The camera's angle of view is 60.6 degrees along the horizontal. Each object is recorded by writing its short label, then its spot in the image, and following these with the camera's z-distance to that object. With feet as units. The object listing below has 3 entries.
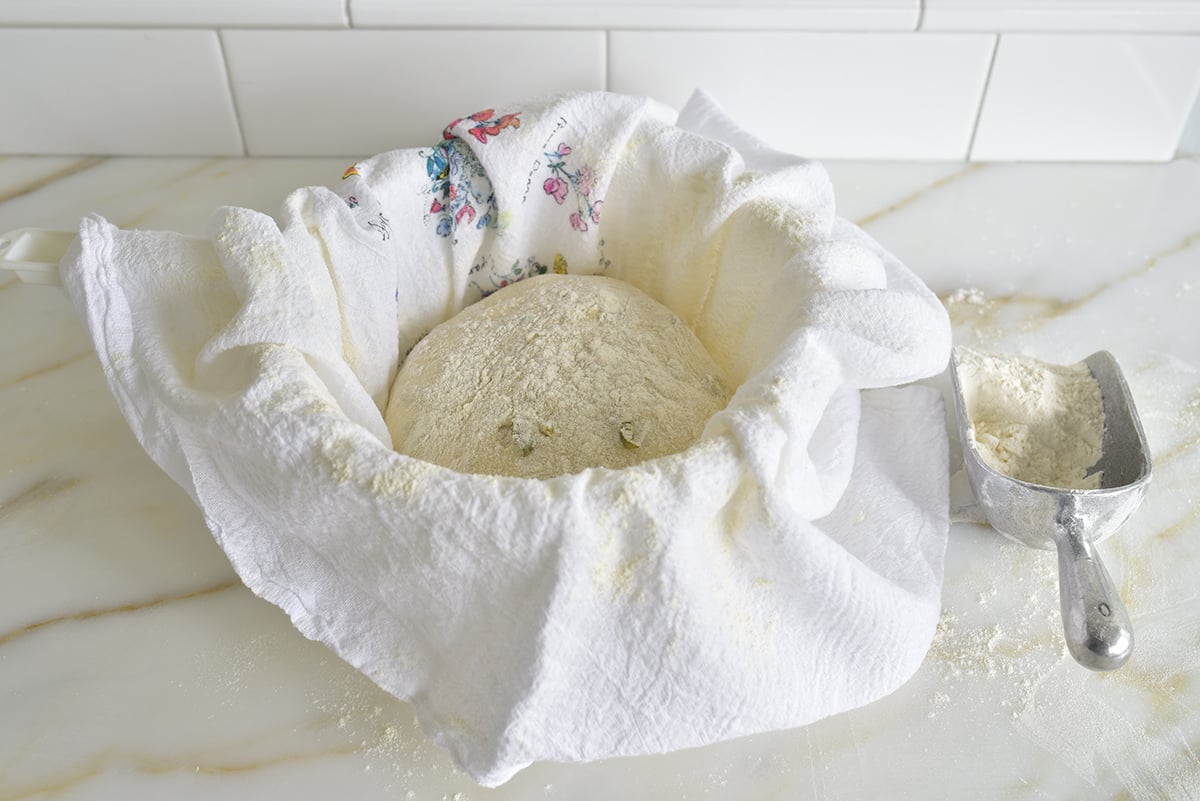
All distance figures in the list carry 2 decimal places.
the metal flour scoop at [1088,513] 1.57
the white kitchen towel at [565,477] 1.41
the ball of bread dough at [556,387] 1.76
